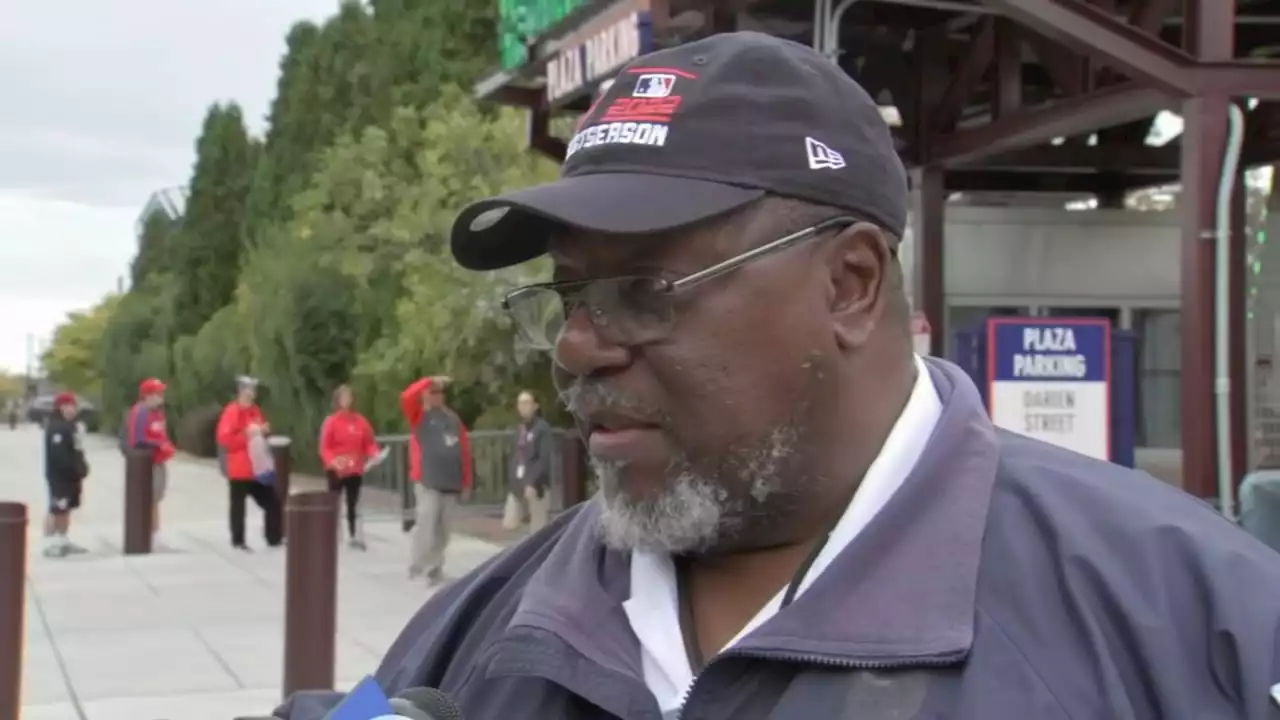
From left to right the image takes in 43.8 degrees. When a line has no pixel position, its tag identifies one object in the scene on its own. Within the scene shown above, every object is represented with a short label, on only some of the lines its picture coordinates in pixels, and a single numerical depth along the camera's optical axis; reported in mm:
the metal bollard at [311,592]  7672
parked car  70812
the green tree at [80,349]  98062
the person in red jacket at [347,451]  14805
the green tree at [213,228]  48062
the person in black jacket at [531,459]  15586
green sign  12453
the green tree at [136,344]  47875
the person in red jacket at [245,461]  14648
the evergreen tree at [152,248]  64250
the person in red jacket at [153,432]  15703
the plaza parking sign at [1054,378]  9508
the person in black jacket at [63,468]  14469
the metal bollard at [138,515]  14844
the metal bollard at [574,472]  14875
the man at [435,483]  12203
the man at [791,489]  1540
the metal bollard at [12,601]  6793
